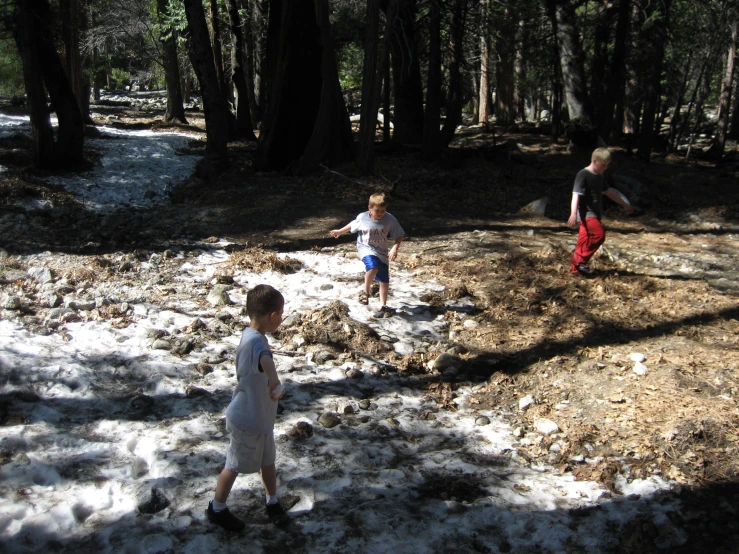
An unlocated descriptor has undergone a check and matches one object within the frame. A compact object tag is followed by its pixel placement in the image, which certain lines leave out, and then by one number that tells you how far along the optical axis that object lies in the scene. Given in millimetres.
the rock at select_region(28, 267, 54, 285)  7406
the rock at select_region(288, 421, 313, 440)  4771
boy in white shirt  6922
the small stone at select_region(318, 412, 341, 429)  5000
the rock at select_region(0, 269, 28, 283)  7352
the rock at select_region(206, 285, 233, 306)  7238
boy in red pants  7730
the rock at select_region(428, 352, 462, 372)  6093
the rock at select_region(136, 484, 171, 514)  3830
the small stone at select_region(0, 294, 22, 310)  6477
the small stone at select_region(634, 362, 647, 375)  5742
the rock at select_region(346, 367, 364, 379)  5887
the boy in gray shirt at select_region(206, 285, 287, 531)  3508
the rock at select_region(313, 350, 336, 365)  6113
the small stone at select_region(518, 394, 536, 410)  5457
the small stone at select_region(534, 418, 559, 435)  5023
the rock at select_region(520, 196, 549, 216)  11984
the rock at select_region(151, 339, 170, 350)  6020
